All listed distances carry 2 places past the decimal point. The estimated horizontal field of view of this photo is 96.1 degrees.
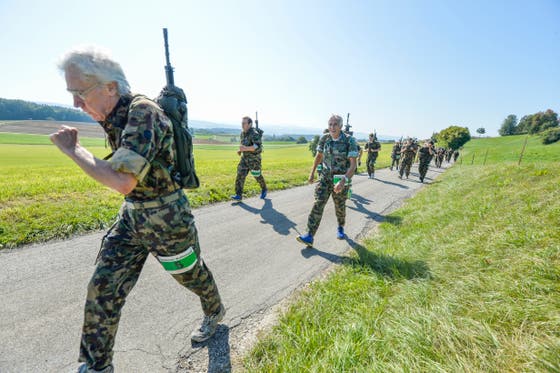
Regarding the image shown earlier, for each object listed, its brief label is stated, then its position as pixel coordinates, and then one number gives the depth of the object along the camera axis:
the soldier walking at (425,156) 13.24
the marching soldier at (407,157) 14.12
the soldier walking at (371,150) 14.28
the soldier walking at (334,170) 4.81
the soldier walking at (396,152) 19.20
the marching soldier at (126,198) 1.56
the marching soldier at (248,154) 7.37
